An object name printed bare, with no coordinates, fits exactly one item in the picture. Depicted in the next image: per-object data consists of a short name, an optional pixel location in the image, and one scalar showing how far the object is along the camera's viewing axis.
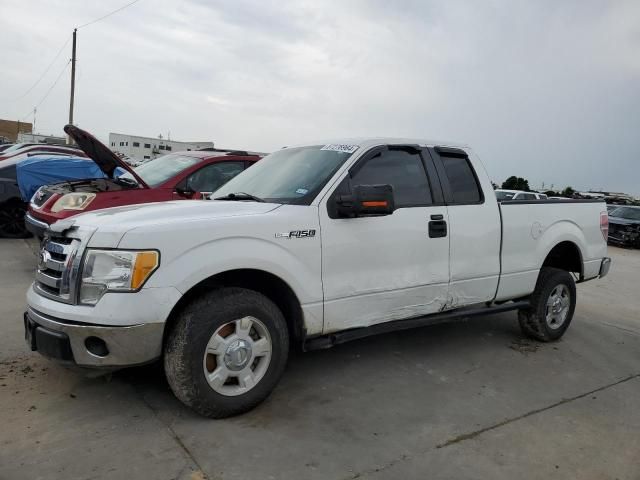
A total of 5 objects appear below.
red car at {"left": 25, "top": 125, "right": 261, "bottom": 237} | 6.25
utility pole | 30.50
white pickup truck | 3.07
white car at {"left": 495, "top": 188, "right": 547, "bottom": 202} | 18.72
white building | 78.31
